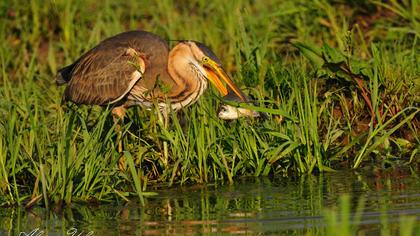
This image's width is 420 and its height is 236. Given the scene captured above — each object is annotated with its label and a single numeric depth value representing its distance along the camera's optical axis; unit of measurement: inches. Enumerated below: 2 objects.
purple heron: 637.9
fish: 603.5
